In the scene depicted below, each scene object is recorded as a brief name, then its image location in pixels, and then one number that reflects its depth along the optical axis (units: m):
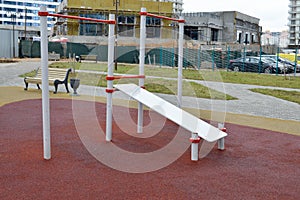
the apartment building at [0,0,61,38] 107.22
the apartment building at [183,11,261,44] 54.31
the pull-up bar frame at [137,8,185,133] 6.18
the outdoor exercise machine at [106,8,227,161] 5.30
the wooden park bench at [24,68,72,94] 11.59
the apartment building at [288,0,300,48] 101.97
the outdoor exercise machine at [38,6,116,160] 4.73
